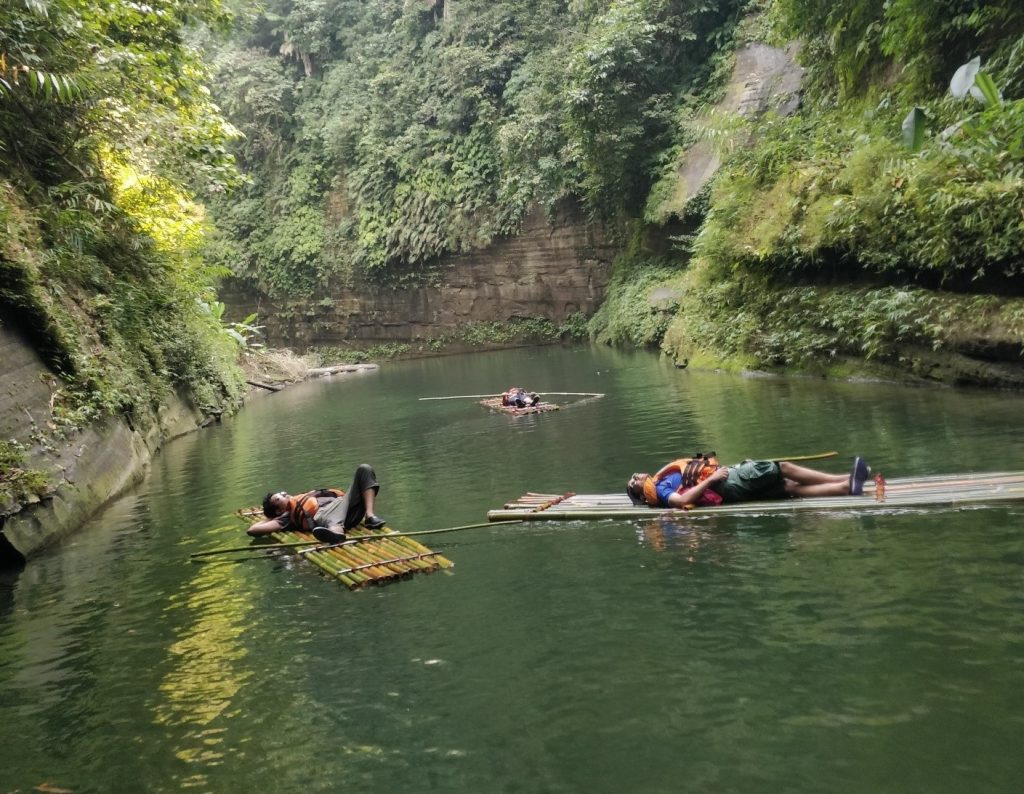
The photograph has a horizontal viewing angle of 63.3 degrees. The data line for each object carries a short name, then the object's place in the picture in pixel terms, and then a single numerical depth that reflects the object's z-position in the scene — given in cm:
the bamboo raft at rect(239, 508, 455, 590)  646
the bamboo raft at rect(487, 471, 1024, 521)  636
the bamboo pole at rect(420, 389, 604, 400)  1633
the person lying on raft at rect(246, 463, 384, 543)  766
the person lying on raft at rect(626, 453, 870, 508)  700
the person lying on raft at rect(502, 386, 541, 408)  1528
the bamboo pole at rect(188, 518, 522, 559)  735
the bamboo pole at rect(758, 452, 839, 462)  785
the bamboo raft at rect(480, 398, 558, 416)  1492
